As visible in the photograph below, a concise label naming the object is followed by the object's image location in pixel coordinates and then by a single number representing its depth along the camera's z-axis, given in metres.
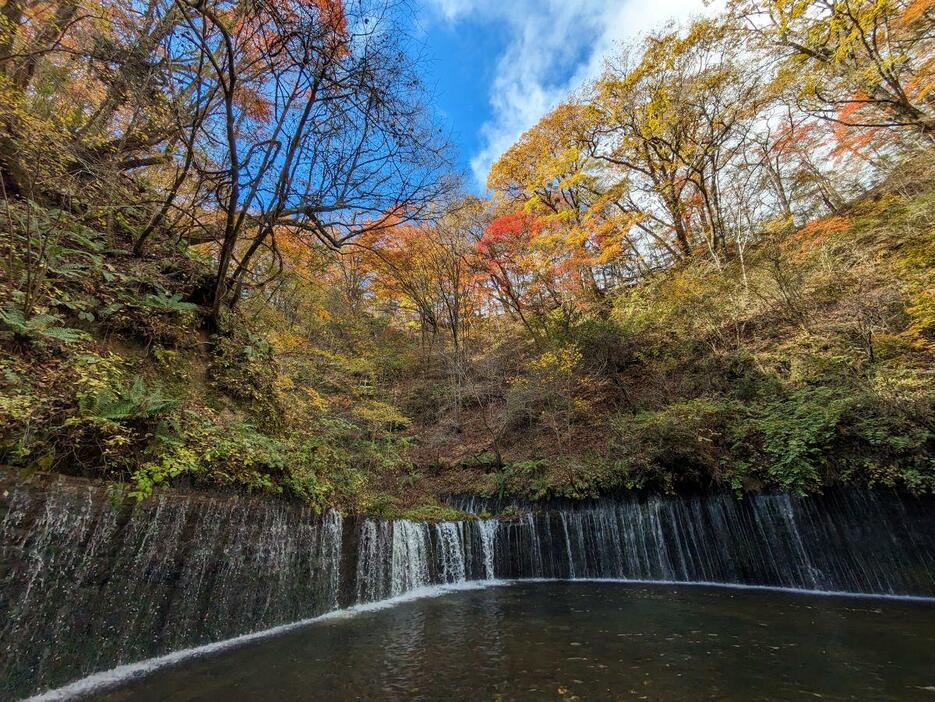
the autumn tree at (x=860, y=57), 8.50
